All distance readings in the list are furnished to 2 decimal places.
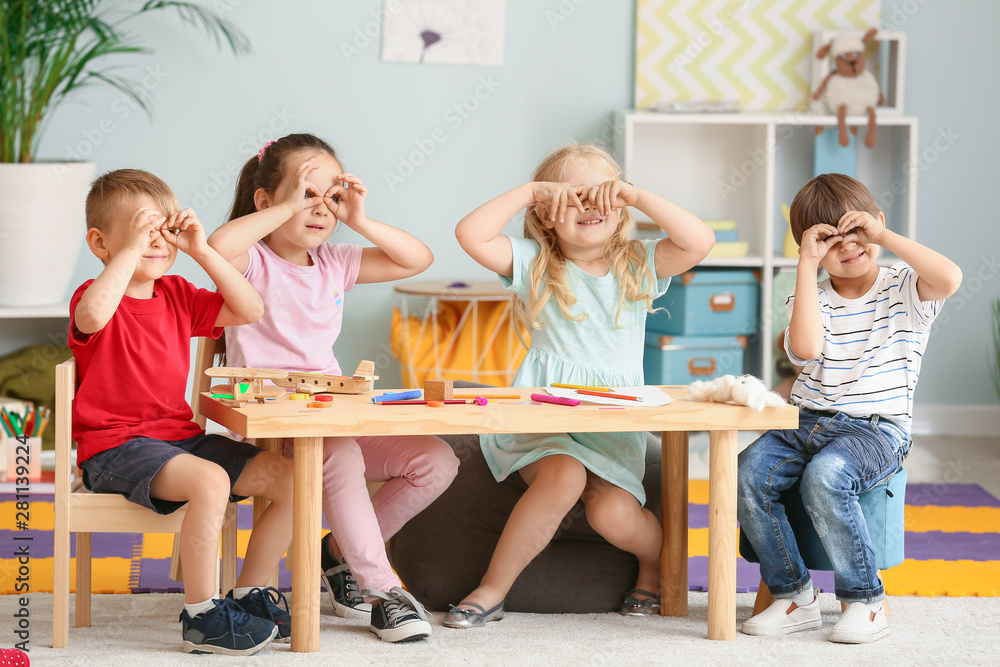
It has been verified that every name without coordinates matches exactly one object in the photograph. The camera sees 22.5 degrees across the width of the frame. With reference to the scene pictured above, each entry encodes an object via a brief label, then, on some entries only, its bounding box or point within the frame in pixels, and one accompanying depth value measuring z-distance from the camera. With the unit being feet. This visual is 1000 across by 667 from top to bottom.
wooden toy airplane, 14.90
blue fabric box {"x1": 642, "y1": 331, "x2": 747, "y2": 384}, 21.65
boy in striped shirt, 15.09
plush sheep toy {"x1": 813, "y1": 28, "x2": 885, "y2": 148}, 21.81
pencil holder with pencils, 19.37
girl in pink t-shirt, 15.00
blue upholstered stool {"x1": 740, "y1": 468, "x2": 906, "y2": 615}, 15.33
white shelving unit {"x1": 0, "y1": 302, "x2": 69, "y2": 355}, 21.10
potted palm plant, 19.70
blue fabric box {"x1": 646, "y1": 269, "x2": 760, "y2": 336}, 21.53
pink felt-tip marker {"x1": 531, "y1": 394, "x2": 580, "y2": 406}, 14.82
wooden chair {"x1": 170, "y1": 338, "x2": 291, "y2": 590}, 15.75
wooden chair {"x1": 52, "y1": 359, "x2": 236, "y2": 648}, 14.60
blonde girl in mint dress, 15.36
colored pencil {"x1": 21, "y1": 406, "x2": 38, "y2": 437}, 19.85
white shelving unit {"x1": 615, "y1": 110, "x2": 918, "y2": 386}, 22.97
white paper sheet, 14.88
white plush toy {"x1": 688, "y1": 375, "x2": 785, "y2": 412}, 14.82
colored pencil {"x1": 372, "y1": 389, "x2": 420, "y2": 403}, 14.85
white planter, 19.66
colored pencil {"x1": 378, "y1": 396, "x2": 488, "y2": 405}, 14.84
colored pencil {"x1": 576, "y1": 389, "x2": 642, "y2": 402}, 14.99
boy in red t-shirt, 14.57
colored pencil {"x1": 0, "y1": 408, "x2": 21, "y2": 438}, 19.69
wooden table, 14.43
